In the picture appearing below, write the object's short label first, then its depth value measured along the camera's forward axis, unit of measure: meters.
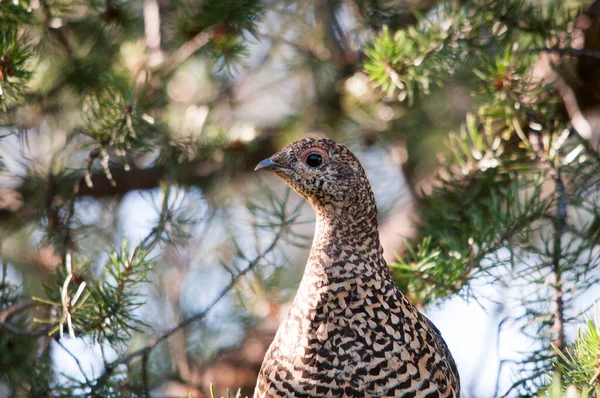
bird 4.25
